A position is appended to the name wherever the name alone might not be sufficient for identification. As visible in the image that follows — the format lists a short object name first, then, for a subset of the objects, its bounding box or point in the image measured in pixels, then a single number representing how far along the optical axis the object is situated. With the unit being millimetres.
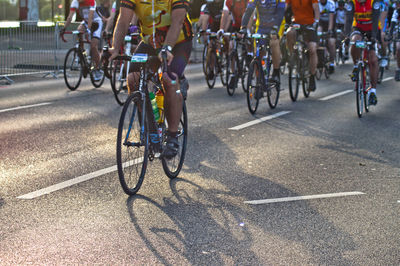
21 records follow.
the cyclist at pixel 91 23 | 13531
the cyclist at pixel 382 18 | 10895
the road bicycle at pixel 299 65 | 12055
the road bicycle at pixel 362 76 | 10500
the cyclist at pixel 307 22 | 11898
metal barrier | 16375
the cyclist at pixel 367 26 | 10672
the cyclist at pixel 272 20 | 11133
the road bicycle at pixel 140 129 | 5598
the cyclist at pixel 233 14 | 13203
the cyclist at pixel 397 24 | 14828
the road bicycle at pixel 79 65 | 13477
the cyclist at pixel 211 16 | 14883
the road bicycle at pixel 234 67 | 13148
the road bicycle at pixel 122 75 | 11516
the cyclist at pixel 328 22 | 17234
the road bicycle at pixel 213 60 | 13930
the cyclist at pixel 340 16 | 21027
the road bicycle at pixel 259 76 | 10575
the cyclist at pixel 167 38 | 5973
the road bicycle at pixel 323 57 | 16125
